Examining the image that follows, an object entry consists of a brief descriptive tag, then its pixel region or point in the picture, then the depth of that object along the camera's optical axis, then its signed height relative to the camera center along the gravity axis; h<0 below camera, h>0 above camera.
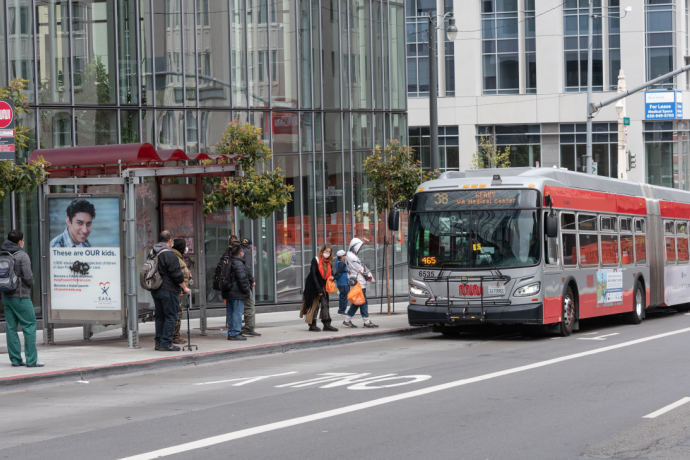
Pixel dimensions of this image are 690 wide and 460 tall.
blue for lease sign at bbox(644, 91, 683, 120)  50.97 +6.77
